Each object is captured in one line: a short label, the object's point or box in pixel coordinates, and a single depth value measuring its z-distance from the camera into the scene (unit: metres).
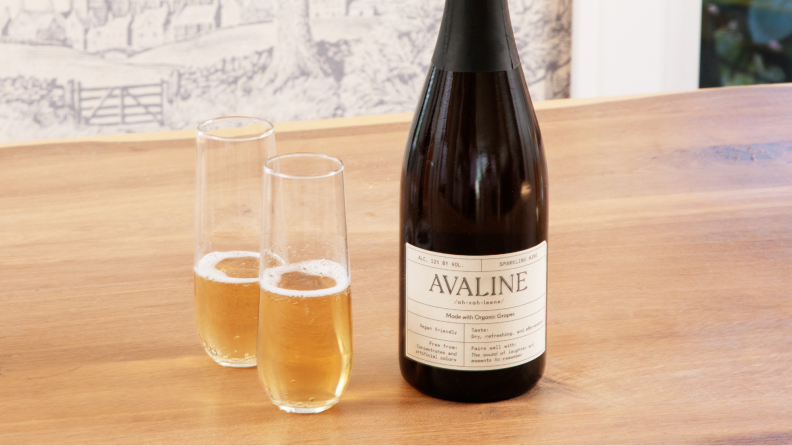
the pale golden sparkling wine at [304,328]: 1.06
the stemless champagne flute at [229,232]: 1.12
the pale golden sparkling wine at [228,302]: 1.12
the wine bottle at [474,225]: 1.08
